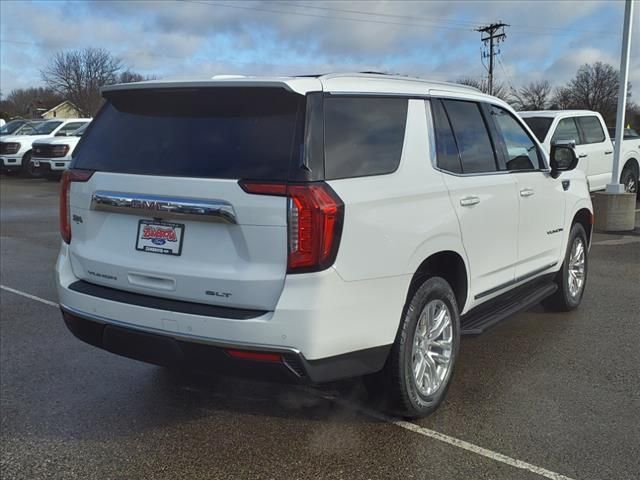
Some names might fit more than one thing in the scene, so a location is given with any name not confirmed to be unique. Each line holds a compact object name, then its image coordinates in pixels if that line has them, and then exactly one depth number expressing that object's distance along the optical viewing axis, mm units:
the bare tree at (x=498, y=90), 60856
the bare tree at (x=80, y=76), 64262
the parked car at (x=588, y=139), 11070
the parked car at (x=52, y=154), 21141
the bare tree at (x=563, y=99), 73062
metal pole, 10508
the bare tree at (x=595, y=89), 73000
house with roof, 68200
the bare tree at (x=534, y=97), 72812
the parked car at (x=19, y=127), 24694
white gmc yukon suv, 2998
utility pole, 54156
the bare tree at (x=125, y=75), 61684
